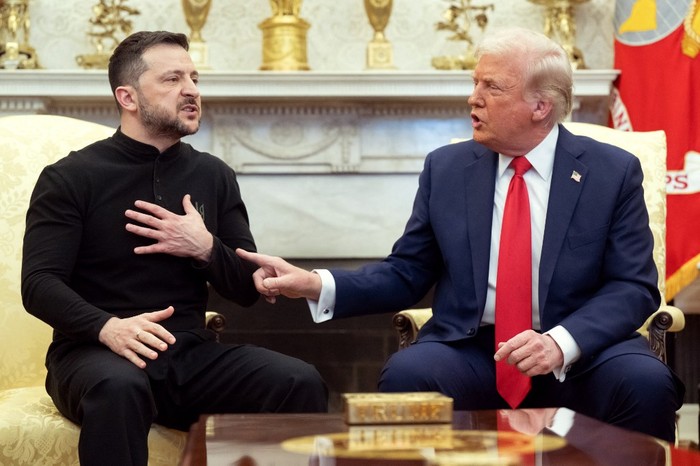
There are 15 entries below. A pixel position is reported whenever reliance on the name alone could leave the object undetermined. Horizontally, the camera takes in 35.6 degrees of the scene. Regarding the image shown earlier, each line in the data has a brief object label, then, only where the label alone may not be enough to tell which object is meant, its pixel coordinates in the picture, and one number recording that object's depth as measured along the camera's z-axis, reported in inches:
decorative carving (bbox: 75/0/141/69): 181.0
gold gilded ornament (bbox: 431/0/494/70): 182.5
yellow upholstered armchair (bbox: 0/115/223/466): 100.4
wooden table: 71.5
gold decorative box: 82.7
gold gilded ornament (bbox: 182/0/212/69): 183.2
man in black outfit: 100.7
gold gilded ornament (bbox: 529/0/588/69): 184.4
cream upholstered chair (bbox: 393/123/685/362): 124.3
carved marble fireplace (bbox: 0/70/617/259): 187.9
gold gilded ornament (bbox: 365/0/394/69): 184.2
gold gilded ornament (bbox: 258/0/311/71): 182.2
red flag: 171.3
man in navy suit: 105.0
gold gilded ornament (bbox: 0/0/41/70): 182.4
